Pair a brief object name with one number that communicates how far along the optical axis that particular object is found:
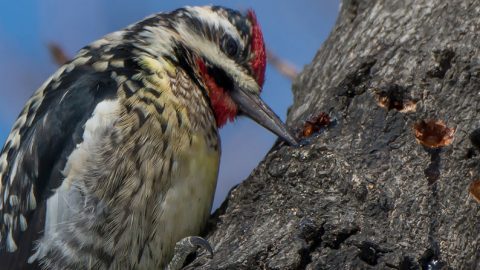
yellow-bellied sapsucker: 4.91
